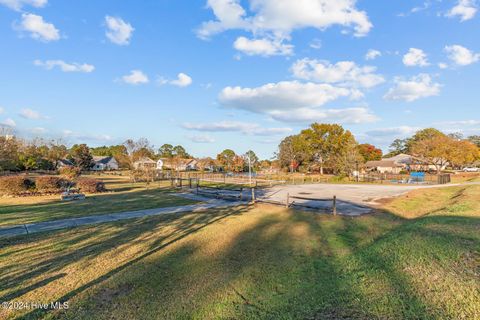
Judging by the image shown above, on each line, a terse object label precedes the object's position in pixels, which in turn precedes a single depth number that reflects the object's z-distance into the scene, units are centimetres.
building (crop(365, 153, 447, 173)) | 6669
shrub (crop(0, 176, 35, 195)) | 1816
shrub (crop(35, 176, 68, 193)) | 1930
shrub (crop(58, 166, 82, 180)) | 2392
